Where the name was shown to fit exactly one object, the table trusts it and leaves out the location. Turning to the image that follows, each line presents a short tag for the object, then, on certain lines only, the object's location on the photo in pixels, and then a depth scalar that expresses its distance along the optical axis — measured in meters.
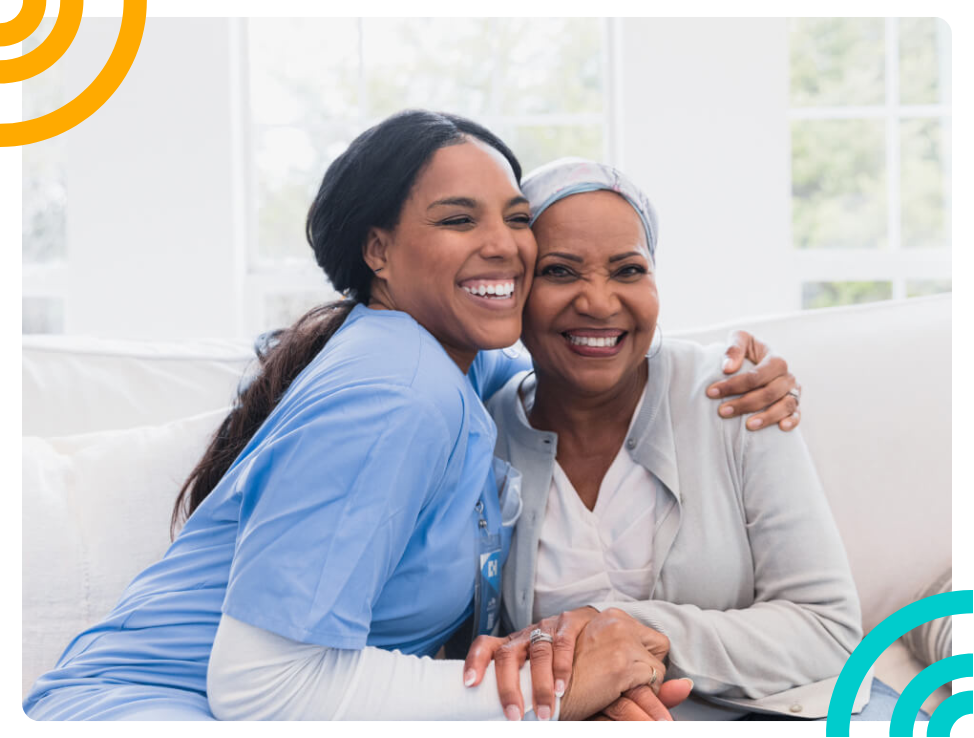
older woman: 1.44
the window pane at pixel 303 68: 3.39
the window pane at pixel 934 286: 3.39
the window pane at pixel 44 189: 3.48
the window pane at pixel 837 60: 3.40
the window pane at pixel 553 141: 3.40
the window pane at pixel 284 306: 3.39
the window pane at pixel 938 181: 3.40
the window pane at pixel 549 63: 3.38
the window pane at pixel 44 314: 3.47
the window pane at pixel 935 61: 3.40
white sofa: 1.61
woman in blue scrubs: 1.08
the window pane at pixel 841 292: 3.42
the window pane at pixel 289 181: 3.41
